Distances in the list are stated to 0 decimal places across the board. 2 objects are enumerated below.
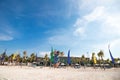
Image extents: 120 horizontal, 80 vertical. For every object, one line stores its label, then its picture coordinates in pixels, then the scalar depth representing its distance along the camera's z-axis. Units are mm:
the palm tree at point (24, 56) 59630
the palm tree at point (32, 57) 58821
